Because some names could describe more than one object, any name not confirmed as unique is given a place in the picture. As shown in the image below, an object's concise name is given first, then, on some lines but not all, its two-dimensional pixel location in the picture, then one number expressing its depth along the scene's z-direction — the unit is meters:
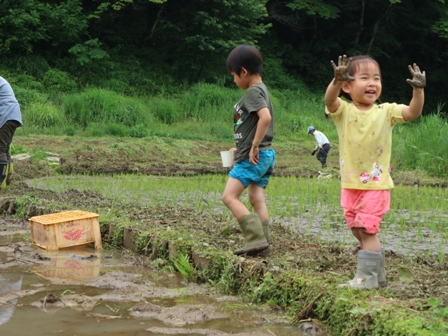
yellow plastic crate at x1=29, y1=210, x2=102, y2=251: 5.74
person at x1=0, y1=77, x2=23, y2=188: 7.81
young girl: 3.90
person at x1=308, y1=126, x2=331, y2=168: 15.12
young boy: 4.83
